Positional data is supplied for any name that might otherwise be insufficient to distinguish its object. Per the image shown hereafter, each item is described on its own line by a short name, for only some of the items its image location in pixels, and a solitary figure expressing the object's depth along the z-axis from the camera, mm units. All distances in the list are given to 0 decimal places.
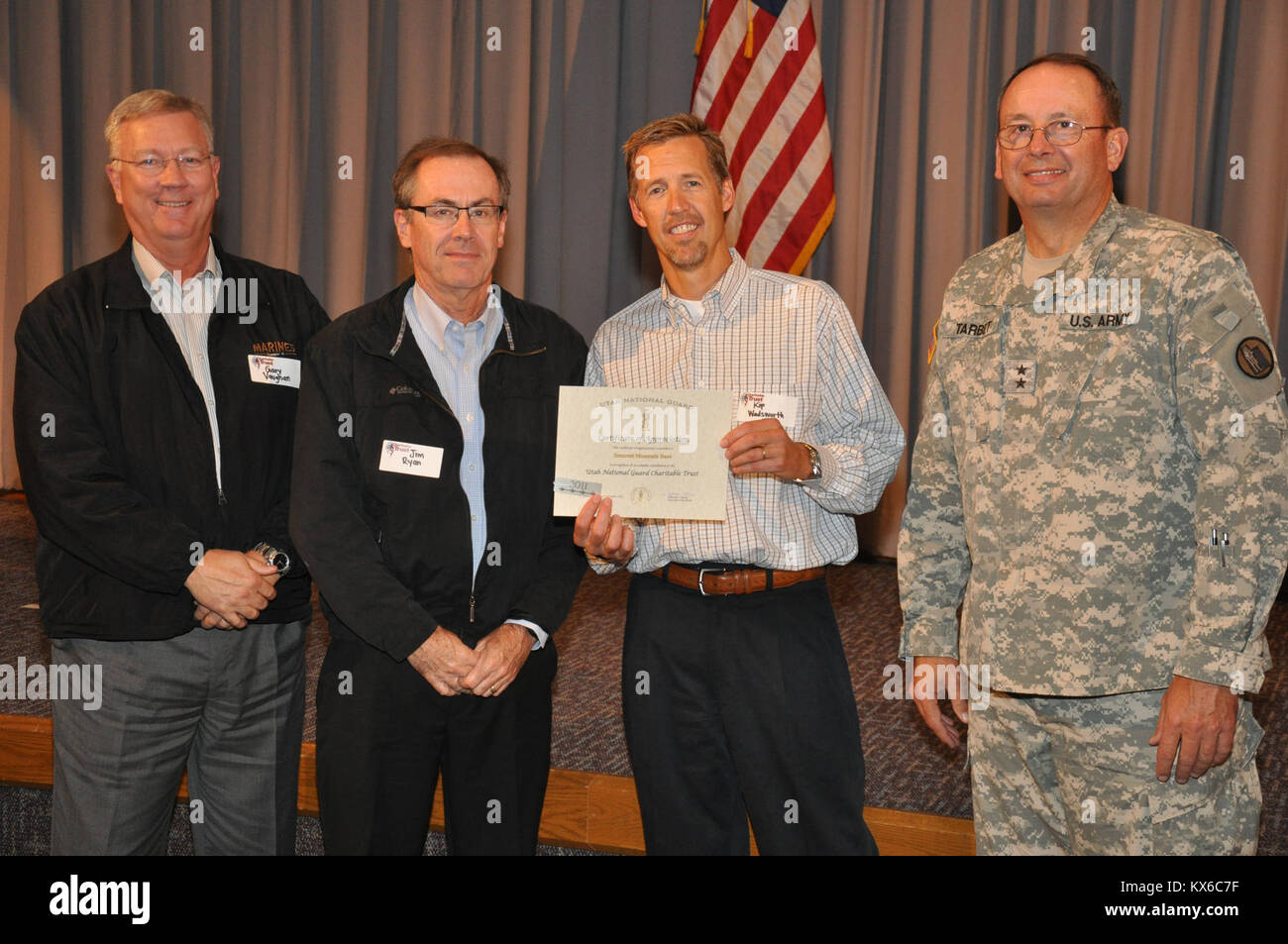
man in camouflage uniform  1978
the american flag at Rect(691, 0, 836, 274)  6176
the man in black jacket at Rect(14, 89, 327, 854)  2443
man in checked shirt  2439
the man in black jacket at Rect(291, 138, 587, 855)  2363
